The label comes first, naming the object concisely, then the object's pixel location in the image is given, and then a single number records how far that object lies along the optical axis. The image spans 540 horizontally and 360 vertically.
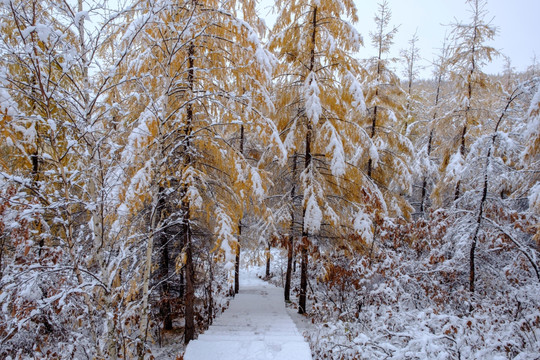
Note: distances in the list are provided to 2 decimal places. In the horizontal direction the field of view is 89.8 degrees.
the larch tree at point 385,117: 10.90
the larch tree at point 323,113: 7.51
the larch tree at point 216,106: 4.91
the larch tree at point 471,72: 10.12
